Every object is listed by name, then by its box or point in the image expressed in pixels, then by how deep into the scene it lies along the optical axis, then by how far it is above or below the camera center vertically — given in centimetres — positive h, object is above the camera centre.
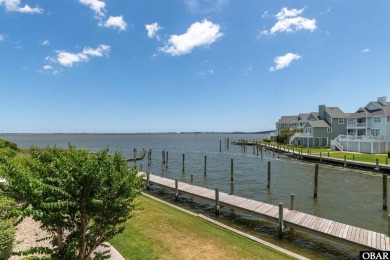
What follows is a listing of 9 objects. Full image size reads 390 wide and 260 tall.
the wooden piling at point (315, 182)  2477 -476
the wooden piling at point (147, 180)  2588 -483
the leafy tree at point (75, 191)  561 -136
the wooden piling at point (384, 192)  2063 -479
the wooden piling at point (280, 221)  1441 -501
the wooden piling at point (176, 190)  2227 -499
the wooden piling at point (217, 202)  1830 -497
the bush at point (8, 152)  2309 -185
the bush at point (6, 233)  707 -278
